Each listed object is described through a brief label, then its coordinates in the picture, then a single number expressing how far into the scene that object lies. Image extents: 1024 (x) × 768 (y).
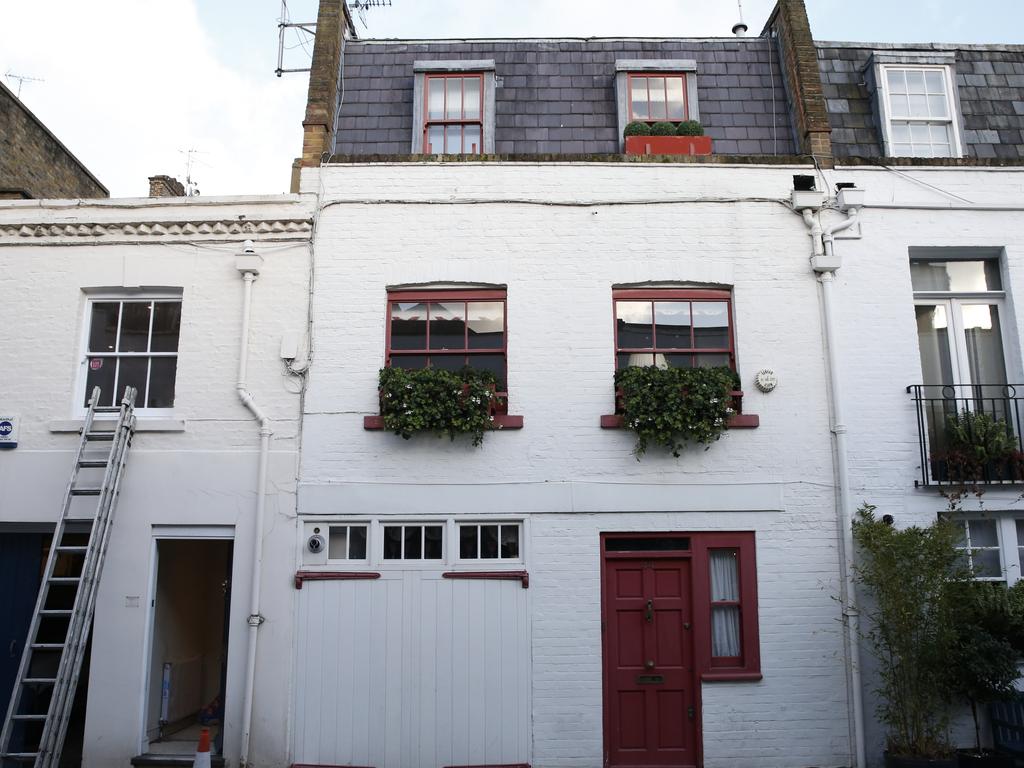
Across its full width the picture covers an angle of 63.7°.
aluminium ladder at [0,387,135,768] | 7.76
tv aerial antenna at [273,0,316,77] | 12.70
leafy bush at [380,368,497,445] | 9.07
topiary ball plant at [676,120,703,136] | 10.55
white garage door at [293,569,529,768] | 8.82
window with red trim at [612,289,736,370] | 9.80
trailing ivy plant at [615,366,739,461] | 9.06
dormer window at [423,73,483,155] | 10.80
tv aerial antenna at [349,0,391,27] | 12.74
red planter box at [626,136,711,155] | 10.39
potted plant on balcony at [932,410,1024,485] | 9.26
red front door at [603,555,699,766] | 8.93
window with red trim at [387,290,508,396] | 9.76
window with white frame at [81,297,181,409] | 9.90
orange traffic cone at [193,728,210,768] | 7.21
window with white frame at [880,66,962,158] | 10.80
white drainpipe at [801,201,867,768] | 8.88
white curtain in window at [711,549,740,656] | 9.15
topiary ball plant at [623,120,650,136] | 10.55
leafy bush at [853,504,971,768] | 8.25
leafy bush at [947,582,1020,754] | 8.10
